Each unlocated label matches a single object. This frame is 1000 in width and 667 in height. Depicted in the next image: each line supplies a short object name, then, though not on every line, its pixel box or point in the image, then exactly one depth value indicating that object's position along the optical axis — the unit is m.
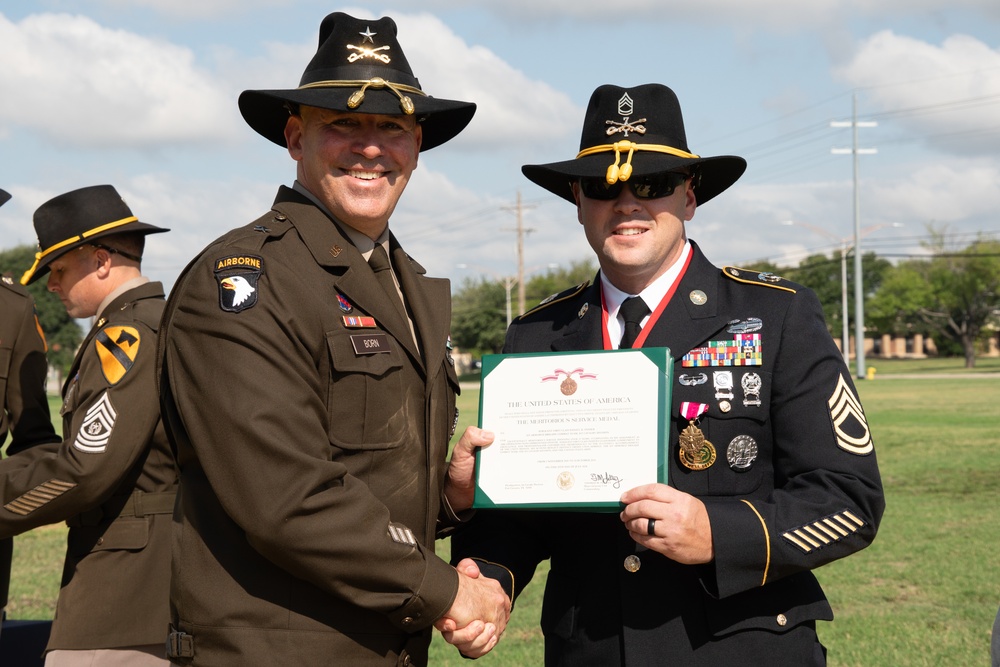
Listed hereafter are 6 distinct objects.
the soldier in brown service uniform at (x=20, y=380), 5.14
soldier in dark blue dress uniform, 3.13
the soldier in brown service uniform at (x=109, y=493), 4.23
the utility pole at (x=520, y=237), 64.56
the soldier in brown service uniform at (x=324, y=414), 2.88
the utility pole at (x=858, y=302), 54.91
